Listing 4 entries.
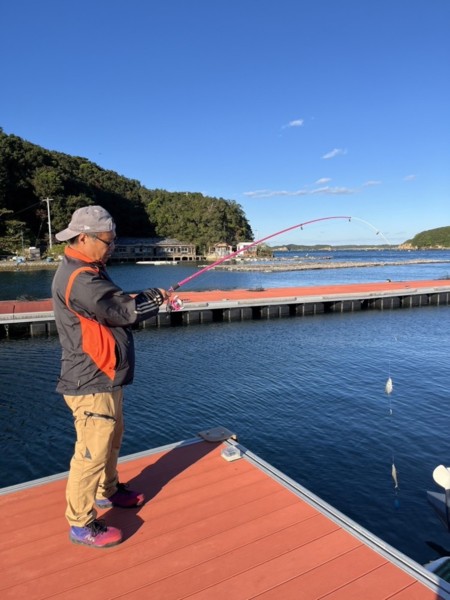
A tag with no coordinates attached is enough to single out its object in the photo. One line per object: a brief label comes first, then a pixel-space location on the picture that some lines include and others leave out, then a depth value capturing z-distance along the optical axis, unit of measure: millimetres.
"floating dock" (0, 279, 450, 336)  15195
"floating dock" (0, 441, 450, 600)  2414
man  2625
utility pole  63125
